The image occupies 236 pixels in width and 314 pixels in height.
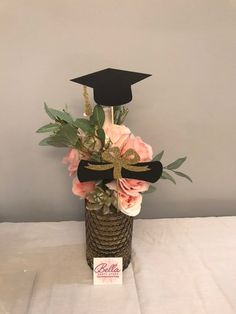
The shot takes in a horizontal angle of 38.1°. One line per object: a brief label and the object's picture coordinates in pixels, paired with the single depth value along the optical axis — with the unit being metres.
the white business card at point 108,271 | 0.87
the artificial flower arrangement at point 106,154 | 0.77
